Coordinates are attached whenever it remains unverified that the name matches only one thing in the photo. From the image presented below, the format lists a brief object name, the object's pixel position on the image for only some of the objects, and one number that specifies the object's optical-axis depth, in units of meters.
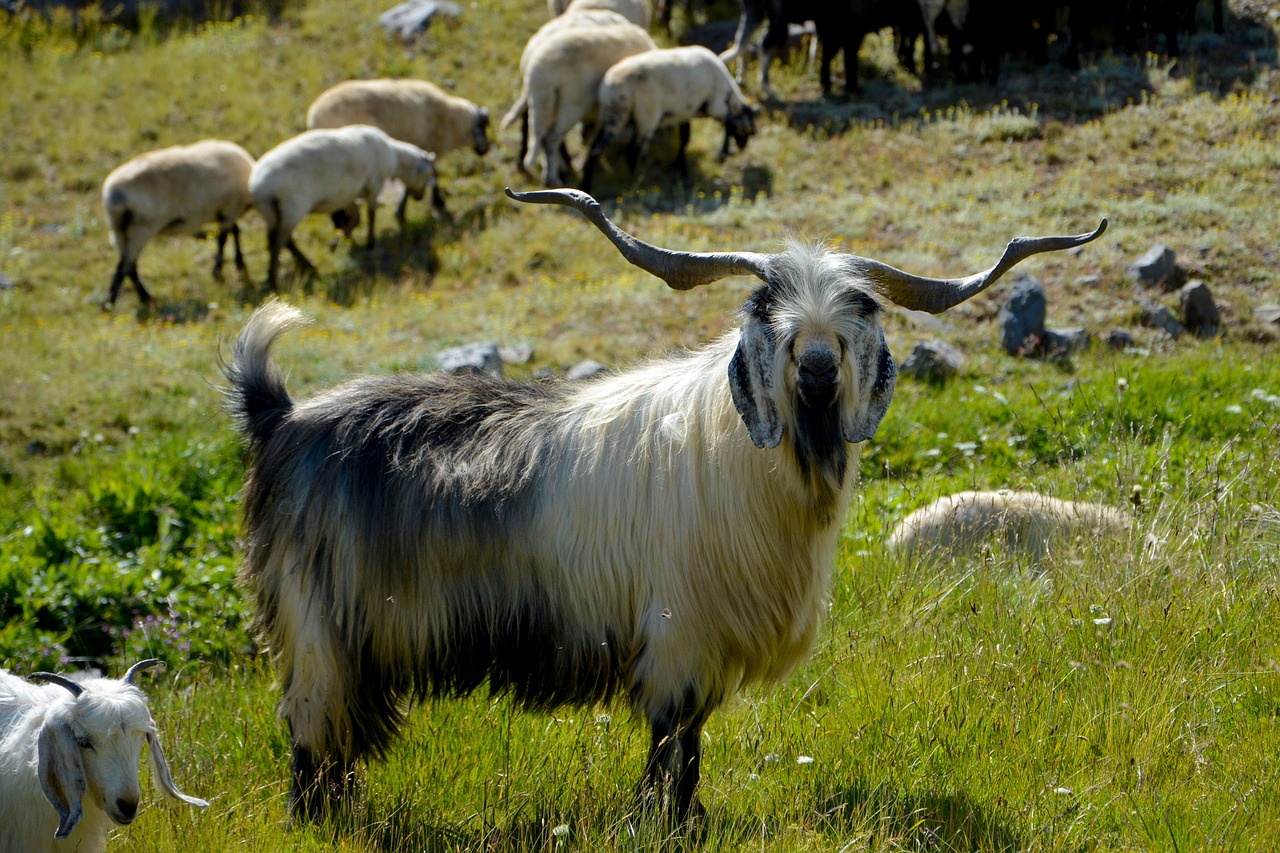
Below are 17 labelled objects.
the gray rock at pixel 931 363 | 18.14
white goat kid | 6.42
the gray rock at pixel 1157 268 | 20.12
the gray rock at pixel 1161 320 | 19.06
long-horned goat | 7.59
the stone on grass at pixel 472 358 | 19.08
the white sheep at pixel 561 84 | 29.59
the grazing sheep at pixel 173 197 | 25.45
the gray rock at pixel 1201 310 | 19.06
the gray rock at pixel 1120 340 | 18.69
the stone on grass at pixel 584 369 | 19.05
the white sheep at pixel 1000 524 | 10.93
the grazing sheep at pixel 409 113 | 29.87
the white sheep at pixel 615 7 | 33.94
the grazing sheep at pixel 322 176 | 25.78
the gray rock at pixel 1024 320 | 18.80
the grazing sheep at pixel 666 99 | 29.09
